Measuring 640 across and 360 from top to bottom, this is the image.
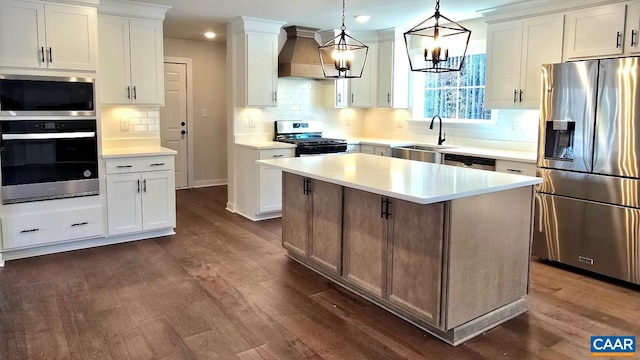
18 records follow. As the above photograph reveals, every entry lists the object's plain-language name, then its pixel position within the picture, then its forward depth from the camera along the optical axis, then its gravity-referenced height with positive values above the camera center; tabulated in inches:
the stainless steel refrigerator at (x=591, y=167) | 137.5 -11.4
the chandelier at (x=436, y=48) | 97.8 +29.3
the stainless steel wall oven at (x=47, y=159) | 157.4 -12.1
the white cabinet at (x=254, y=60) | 220.2 +31.4
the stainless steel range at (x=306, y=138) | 228.1 -5.8
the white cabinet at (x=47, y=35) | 154.6 +29.9
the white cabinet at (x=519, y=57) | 172.7 +27.8
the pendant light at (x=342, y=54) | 124.0 +19.3
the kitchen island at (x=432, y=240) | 104.7 -27.3
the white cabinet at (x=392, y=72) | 244.8 +29.1
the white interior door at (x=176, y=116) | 287.4 +5.7
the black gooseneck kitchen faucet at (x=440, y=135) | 233.0 -3.3
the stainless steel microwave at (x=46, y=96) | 155.0 +9.6
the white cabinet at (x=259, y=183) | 217.0 -26.5
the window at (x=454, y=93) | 222.8 +17.7
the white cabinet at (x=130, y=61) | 186.2 +25.6
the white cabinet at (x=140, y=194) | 178.1 -26.8
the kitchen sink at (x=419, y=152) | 209.4 -11.2
